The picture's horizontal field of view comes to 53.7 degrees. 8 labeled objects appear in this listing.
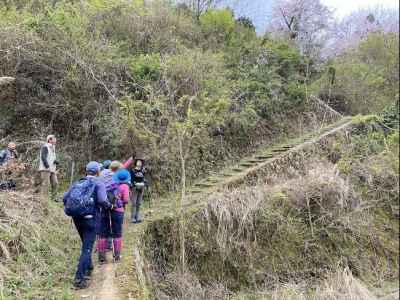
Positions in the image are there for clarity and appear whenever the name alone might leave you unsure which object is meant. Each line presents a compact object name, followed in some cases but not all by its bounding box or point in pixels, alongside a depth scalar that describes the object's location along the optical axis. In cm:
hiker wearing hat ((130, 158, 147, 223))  754
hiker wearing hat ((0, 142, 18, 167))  687
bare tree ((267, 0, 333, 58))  2084
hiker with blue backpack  489
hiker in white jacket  756
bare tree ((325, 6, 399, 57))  2900
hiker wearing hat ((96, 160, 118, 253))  577
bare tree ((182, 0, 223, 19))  1740
